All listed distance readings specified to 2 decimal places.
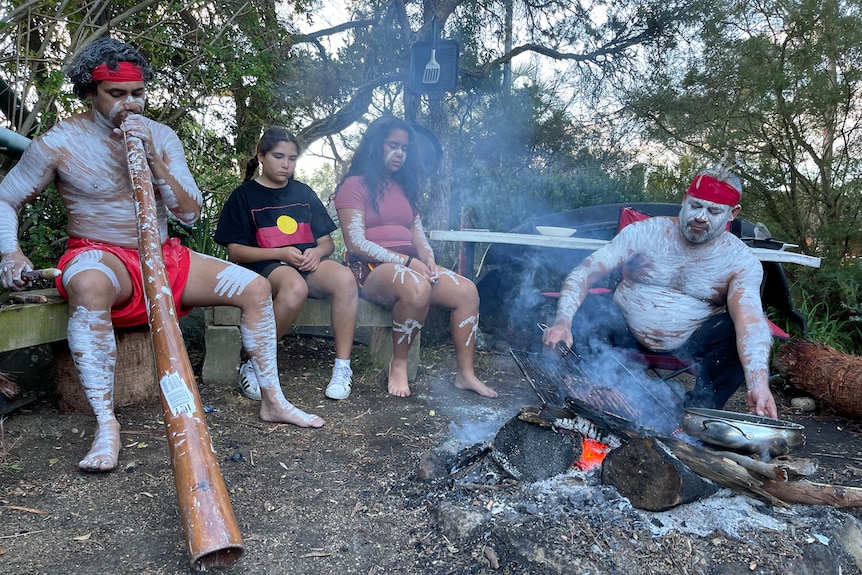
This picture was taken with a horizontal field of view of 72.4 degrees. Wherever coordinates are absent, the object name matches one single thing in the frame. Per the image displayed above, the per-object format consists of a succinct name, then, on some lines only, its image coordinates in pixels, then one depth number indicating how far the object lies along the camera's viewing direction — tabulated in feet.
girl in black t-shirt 10.23
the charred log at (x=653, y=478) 6.11
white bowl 13.21
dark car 14.92
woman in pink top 10.85
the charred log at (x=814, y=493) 6.58
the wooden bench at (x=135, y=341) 7.88
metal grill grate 8.77
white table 12.56
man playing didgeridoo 7.64
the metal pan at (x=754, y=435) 6.79
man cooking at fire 9.23
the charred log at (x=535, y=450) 7.09
